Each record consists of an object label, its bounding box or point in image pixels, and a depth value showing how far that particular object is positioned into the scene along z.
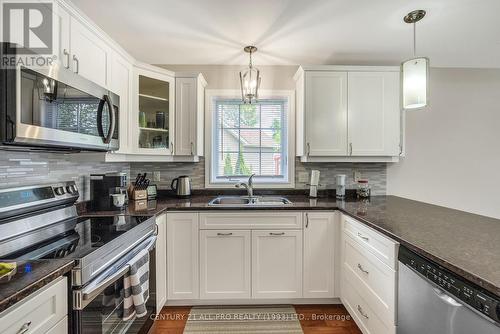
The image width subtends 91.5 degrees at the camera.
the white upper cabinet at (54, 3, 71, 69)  1.33
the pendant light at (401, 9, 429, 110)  1.45
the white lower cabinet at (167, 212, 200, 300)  1.99
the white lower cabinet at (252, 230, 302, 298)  2.00
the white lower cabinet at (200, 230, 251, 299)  1.99
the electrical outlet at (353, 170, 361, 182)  2.62
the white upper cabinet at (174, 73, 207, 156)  2.34
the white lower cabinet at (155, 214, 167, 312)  1.83
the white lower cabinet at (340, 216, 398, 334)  1.29
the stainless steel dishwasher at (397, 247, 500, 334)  0.77
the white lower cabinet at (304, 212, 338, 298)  2.01
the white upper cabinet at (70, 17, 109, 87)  1.46
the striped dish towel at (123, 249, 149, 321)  1.28
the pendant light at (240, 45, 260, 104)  1.89
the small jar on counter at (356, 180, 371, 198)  2.46
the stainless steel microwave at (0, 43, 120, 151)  0.97
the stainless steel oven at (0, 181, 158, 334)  0.98
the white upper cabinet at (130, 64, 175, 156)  2.18
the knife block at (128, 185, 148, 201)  2.15
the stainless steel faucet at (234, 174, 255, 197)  2.49
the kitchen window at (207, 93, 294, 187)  2.71
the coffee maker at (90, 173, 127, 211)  1.94
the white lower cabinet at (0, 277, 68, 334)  0.71
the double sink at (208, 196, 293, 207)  2.44
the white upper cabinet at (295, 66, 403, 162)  2.32
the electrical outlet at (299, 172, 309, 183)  2.63
